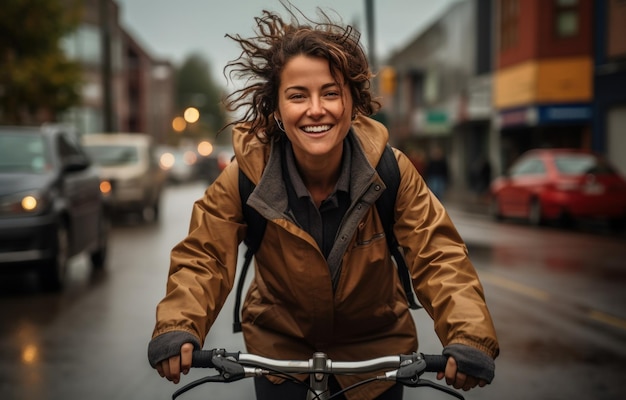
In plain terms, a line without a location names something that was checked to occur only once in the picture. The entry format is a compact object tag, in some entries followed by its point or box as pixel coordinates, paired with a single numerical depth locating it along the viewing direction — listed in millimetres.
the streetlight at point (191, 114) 23172
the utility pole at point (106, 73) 27766
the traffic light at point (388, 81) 28281
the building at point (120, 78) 65125
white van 20625
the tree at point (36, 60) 24656
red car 18891
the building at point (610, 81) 27469
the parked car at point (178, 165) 44000
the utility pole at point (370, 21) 24109
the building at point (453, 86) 41688
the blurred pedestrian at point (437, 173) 27938
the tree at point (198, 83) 149012
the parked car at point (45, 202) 9555
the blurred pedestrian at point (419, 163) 27688
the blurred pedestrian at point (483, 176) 33250
